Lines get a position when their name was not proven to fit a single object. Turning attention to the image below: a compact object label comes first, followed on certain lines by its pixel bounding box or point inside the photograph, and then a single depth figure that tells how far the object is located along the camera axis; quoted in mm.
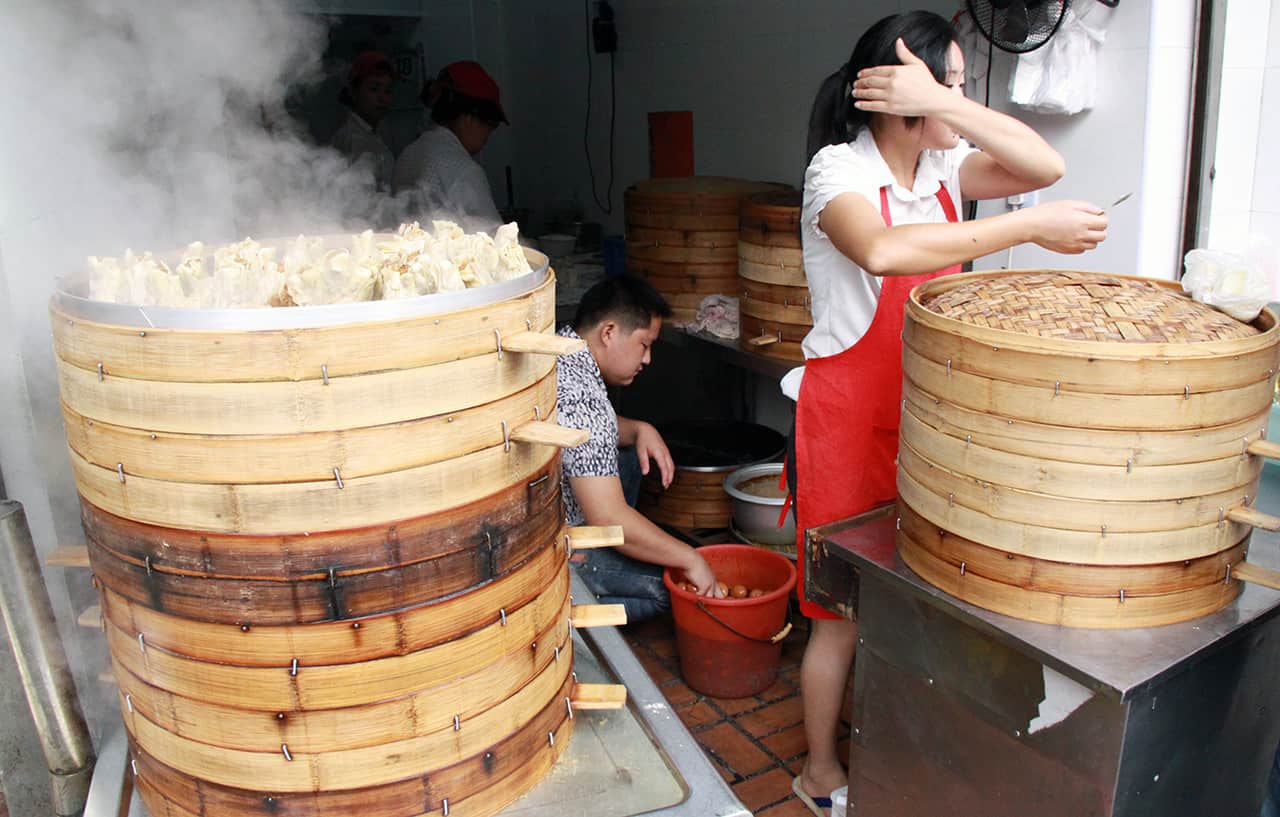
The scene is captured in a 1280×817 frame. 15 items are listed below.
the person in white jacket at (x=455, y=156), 5023
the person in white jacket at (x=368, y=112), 6398
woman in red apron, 2219
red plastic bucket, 3510
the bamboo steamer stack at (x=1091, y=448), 1740
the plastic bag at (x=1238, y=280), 1958
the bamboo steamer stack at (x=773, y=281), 3973
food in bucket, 3635
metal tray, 1408
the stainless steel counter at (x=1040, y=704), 1878
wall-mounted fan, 3240
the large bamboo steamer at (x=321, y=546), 1441
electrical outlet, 6680
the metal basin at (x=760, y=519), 4176
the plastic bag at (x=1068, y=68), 3295
